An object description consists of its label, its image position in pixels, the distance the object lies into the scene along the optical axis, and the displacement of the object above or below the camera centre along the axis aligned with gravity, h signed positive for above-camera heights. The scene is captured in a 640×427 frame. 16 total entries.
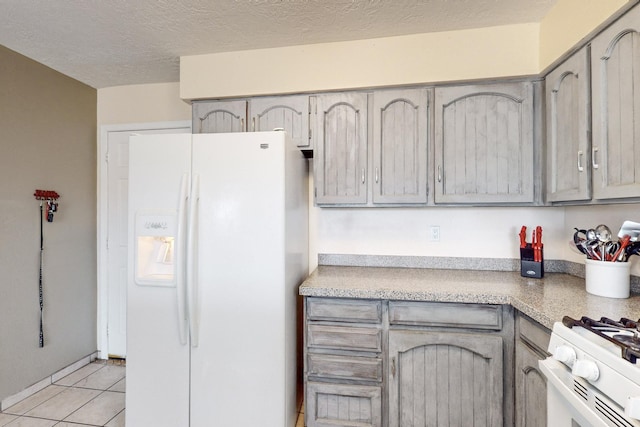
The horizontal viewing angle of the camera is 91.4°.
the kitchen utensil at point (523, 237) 1.95 -0.14
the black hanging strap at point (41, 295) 2.35 -0.60
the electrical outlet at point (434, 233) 2.22 -0.13
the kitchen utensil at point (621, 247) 1.37 -0.14
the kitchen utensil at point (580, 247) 1.55 -0.16
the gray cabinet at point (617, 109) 1.19 +0.43
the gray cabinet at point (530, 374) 1.27 -0.69
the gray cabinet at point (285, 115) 2.09 +0.68
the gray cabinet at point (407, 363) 1.55 -0.78
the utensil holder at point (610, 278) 1.41 -0.29
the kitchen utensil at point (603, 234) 1.45 -0.09
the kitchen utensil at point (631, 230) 1.34 -0.07
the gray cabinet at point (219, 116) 2.17 +0.70
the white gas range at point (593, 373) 0.68 -0.39
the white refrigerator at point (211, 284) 1.61 -0.36
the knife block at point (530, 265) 1.88 -0.30
